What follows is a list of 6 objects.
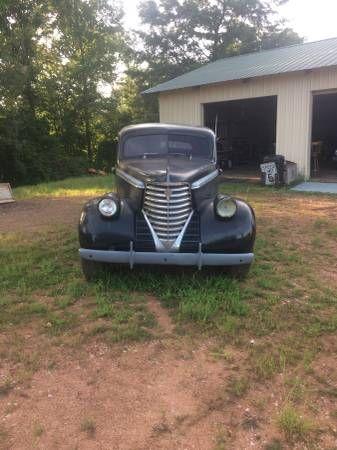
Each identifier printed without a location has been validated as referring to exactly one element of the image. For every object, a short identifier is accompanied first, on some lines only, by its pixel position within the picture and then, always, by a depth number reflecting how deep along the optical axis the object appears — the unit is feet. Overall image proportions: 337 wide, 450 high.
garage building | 44.78
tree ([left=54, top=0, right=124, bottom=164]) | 86.79
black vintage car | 14.64
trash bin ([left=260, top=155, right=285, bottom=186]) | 42.09
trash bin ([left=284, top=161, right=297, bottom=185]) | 42.93
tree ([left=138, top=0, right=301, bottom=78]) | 103.65
